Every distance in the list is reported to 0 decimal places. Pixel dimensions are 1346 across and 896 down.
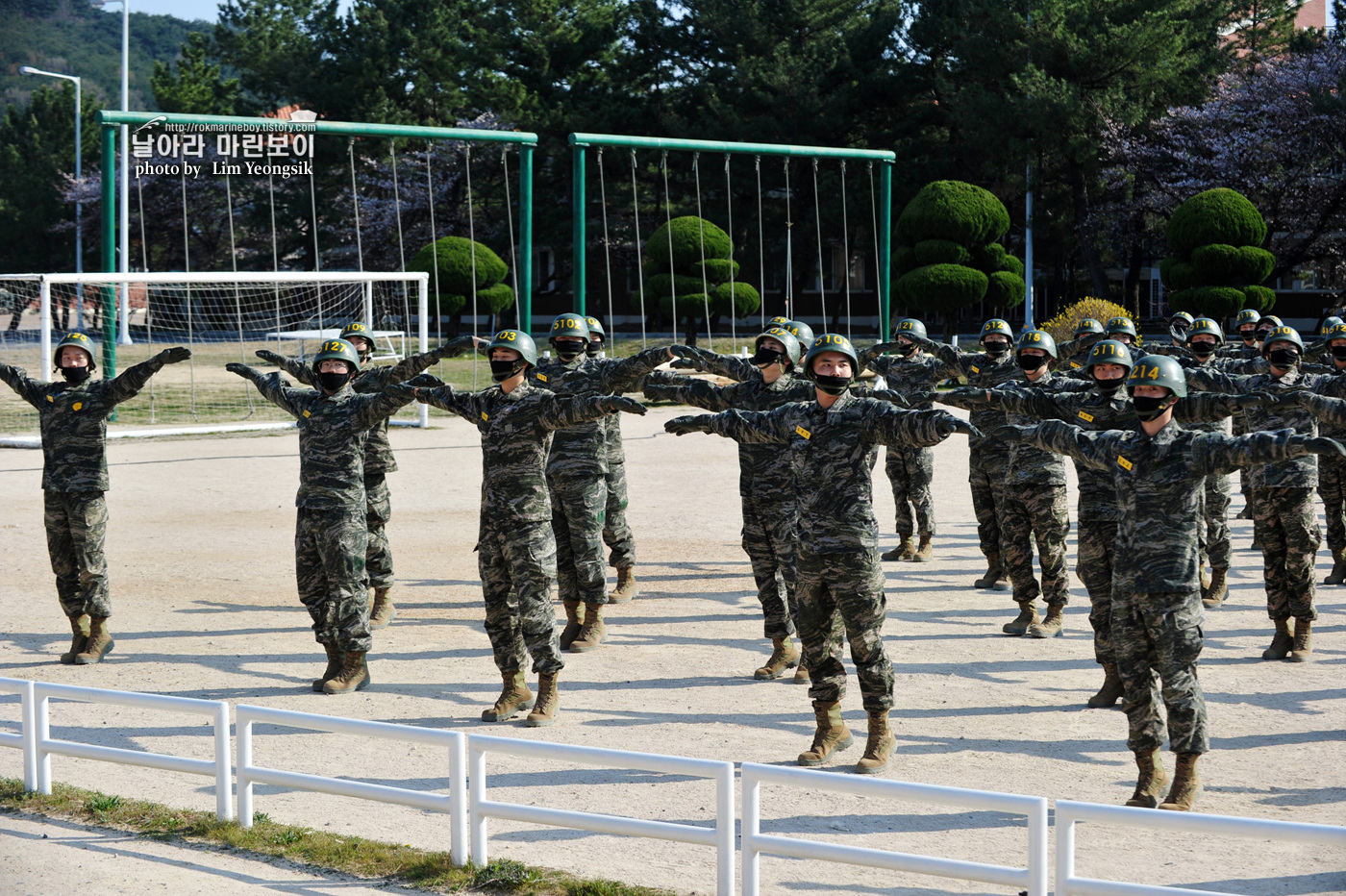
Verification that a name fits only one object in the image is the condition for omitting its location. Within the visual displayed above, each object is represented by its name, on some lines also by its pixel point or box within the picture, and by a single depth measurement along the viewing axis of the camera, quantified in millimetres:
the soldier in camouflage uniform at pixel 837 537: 15352
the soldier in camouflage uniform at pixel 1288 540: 20187
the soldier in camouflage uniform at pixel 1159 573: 13984
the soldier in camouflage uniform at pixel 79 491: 20625
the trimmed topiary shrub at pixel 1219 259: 65062
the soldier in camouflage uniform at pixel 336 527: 19000
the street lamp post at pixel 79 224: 112312
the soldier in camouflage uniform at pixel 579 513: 21328
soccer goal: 48312
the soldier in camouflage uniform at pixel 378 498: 22359
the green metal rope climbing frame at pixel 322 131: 42156
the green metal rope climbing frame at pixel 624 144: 45297
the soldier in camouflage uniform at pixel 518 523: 17422
